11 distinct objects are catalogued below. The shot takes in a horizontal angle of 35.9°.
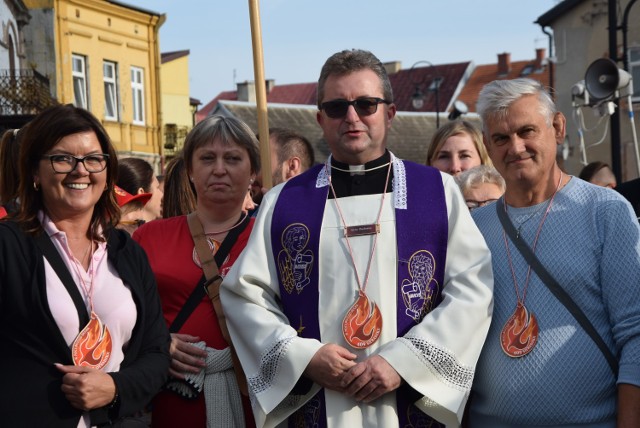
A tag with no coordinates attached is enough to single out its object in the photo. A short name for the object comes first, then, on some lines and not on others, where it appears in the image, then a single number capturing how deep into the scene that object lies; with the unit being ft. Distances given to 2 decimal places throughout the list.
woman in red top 13.79
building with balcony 64.54
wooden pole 15.14
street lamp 171.60
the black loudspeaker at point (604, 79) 39.93
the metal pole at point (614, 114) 41.93
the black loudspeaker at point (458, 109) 48.26
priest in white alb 12.11
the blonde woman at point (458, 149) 19.52
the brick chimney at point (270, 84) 222.69
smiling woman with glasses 11.49
